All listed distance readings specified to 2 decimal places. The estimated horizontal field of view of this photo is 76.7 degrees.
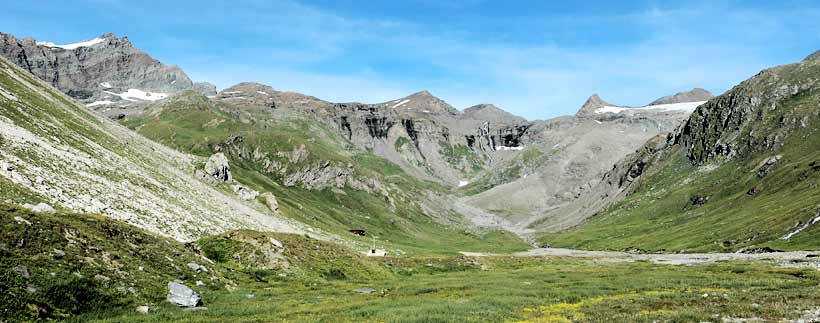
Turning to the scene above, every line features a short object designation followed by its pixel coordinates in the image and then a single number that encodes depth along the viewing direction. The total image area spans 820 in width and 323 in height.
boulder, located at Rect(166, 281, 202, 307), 37.25
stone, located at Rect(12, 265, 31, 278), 29.77
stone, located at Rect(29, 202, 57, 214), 44.75
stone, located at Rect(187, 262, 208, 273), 45.78
